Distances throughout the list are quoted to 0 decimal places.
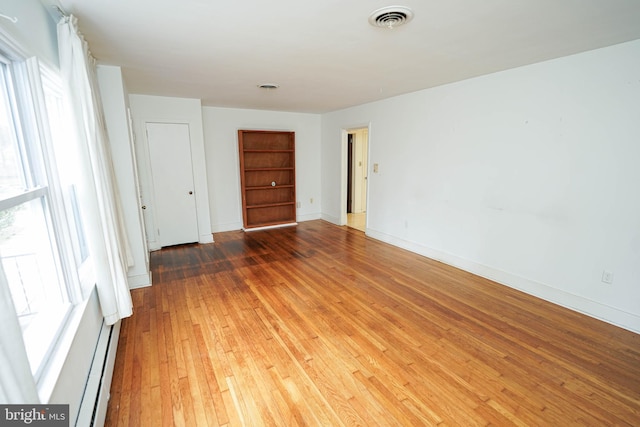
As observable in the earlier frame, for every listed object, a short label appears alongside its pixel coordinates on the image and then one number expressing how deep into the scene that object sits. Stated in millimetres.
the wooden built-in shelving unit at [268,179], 5648
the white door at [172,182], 4398
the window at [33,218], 1304
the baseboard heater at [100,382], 1452
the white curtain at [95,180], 1827
